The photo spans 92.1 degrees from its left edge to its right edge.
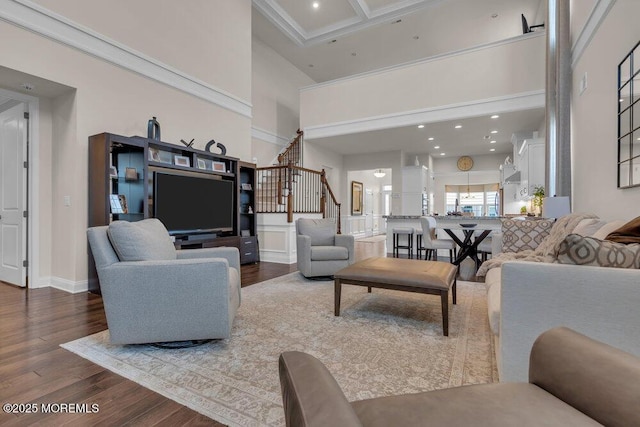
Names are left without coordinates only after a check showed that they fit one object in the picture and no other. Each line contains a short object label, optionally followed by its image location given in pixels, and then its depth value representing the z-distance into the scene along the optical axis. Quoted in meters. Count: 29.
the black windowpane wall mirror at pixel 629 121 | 2.40
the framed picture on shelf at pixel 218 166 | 5.21
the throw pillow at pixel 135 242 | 2.10
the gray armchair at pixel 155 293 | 2.04
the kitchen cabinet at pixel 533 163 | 5.24
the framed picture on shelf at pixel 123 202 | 3.92
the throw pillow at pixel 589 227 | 2.41
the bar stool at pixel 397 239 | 6.38
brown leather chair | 0.69
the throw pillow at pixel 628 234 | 1.63
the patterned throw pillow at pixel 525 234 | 3.64
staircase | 6.38
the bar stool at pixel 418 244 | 6.41
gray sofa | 1.27
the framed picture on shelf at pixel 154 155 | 4.21
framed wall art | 10.97
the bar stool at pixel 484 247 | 5.05
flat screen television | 4.33
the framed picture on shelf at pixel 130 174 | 4.02
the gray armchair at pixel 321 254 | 4.16
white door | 3.85
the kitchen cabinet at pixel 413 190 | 9.28
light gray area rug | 1.62
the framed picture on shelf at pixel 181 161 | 4.62
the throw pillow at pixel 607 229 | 2.08
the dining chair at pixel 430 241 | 5.05
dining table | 5.03
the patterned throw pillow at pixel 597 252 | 1.33
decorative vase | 4.21
